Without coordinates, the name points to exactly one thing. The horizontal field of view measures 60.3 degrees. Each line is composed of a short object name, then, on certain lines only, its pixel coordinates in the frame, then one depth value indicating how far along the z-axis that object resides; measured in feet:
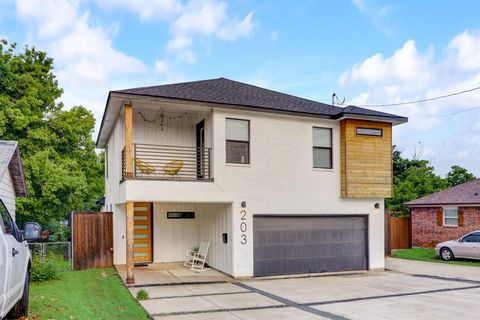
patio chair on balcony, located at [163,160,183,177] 42.11
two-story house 39.73
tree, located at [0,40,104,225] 63.21
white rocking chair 43.42
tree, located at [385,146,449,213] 90.12
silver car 53.42
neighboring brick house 63.35
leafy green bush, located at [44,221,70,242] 79.61
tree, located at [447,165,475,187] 103.40
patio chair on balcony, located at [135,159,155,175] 40.88
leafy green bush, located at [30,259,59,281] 34.53
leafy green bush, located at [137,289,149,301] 29.55
